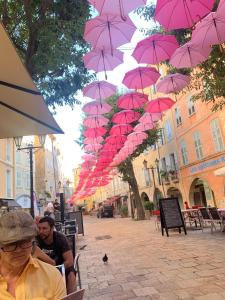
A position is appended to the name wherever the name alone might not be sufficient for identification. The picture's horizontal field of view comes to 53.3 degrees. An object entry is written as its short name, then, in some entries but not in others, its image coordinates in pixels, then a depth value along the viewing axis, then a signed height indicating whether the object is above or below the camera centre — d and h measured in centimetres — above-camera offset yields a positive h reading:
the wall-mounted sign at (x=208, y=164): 1484 +215
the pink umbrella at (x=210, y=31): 423 +313
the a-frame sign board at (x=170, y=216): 935 -68
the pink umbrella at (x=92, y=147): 1086 +287
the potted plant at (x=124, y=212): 2745 -95
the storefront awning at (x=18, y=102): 223 +134
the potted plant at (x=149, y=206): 2312 -49
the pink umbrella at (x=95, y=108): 716 +308
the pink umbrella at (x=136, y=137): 991 +288
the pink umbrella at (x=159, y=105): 737 +306
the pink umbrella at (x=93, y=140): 978 +287
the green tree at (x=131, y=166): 1862 +348
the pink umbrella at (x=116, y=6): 348 +304
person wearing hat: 134 -33
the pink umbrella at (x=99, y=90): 587 +306
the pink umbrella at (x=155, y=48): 505 +340
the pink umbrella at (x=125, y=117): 850 +325
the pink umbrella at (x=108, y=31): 426 +333
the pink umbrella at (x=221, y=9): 401 +325
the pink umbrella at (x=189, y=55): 494 +313
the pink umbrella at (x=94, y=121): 817 +307
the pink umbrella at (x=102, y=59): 491 +321
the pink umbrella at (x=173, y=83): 640 +325
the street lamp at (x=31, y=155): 668 +194
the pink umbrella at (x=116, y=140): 1050 +303
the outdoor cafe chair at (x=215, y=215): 826 -75
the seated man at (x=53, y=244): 260 -37
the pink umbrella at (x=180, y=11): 409 +338
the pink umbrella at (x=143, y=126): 889 +294
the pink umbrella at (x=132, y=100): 700 +315
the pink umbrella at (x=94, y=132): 891 +292
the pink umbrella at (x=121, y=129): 946 +313
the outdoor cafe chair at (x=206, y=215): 870 -75
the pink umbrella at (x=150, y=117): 808 +296
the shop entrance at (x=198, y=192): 1797 +33
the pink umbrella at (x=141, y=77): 613 +336
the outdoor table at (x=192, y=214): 1059 -84
